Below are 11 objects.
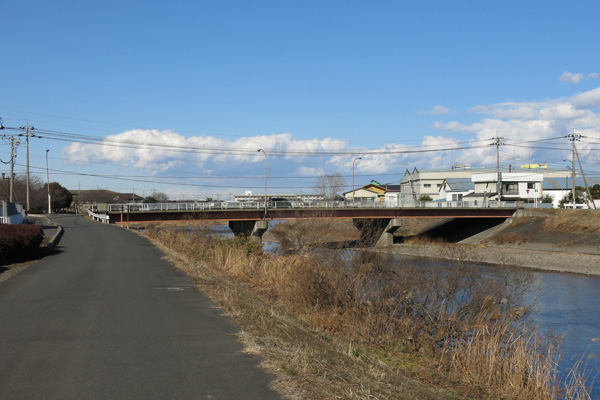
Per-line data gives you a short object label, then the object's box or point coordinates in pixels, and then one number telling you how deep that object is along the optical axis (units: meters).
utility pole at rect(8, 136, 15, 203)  63.69
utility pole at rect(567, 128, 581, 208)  72.29
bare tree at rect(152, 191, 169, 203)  177.94
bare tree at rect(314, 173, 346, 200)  121.89
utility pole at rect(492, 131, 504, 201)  73.56
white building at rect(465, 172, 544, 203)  83.81
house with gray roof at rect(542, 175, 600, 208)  96.26
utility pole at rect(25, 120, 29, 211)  68.28
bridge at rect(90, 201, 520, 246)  57.34
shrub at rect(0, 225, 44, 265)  21.64
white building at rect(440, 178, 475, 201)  106.44
